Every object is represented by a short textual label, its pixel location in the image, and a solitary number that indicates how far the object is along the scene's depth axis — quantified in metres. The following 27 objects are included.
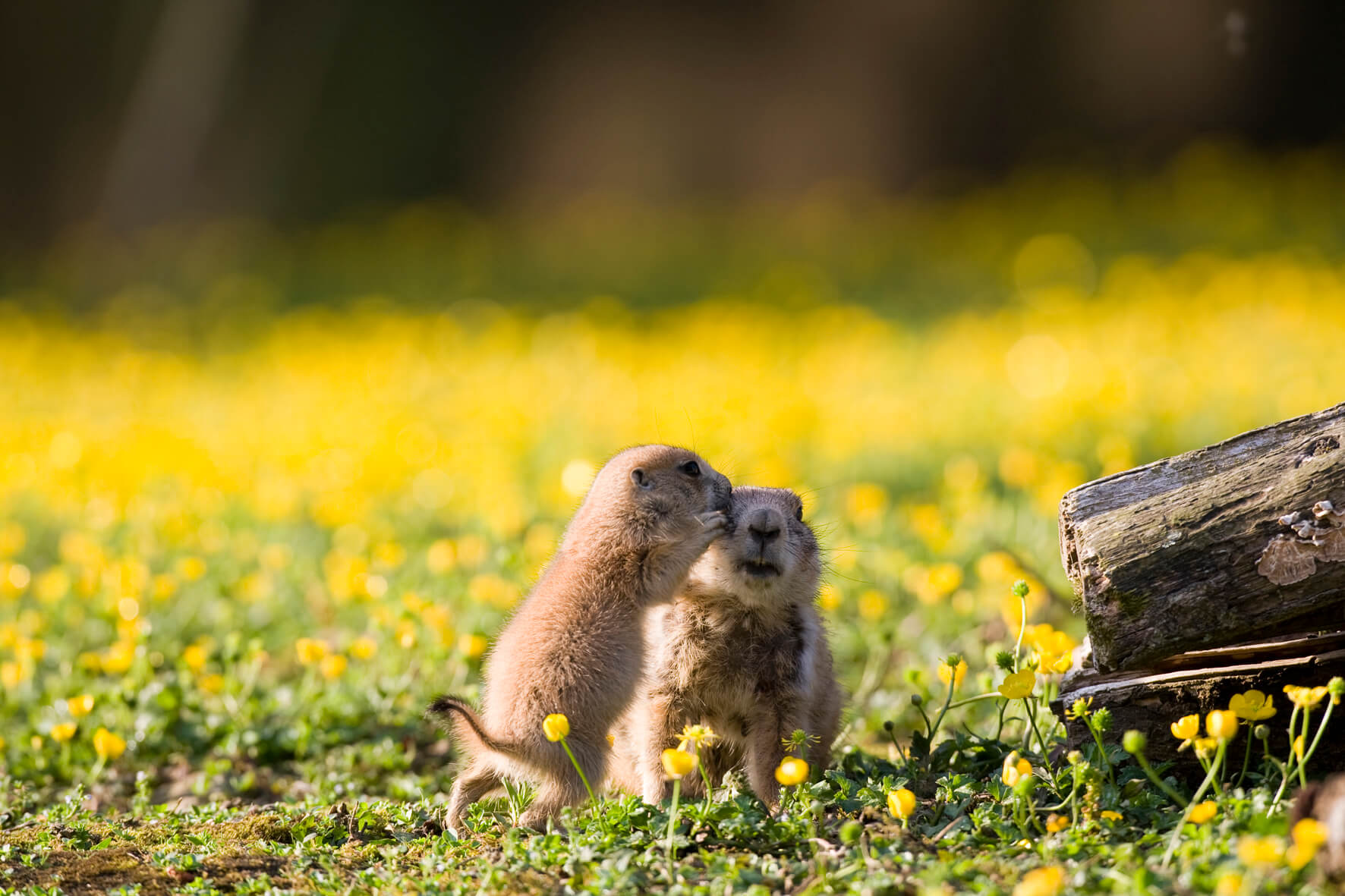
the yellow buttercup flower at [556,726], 6.46
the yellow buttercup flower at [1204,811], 5.72
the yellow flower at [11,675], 9.78
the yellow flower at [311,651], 8.91
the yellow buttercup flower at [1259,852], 5.01
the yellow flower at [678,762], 5.98
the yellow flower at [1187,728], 6.18
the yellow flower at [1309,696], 5.87
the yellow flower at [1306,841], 5.07
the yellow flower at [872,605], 10.02
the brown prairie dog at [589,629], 7.07
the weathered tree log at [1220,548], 6.27
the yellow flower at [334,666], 8.95
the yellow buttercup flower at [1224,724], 5.74
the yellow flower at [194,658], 9.17
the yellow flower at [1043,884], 5.15
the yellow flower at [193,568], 10.18
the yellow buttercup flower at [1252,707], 6.25
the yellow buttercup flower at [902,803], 6.16
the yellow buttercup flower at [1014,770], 6.19
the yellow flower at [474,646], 9.17
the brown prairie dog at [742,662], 7.50
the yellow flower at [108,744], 8.27
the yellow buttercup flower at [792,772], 6.10
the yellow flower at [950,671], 7.39
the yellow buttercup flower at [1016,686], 6.65
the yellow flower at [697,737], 6.50
